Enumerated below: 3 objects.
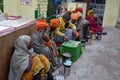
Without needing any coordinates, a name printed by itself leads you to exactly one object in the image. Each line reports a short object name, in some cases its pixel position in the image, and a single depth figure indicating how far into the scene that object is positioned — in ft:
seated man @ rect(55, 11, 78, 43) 7.29
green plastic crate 6.90
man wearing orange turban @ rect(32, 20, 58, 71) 5.68
